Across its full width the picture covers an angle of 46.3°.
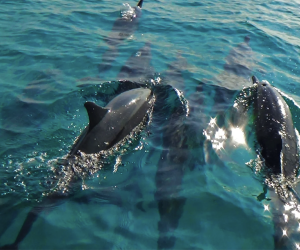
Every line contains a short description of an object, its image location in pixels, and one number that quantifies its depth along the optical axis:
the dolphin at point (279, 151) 5.55
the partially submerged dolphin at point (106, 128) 5.44
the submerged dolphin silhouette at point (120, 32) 11.02
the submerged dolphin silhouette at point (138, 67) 10.13
